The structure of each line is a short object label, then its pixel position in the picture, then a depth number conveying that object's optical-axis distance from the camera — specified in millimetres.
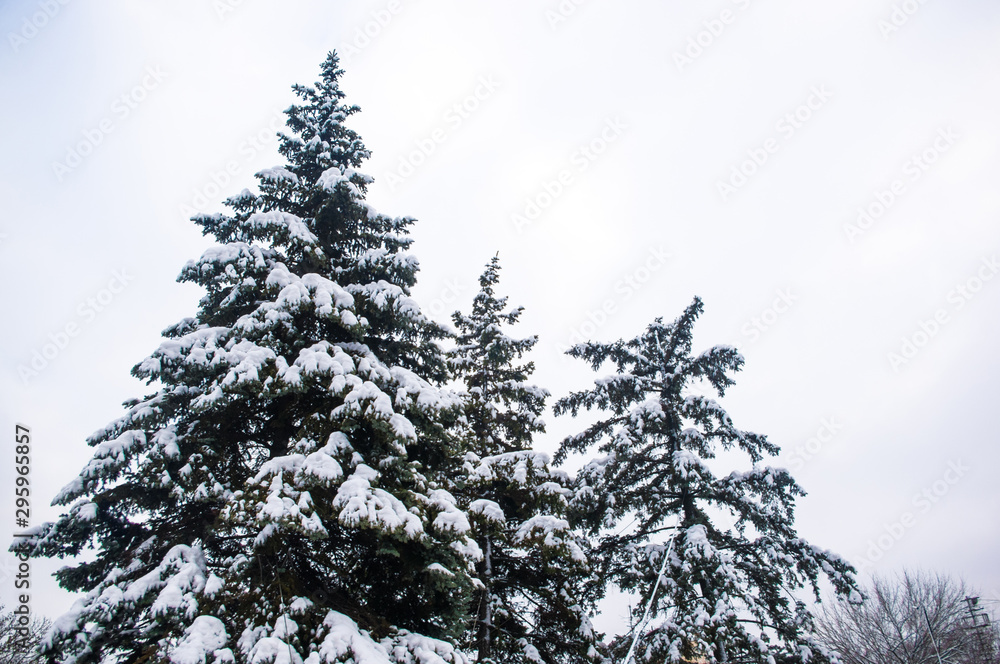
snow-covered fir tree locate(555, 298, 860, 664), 10039
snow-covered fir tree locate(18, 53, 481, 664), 6465
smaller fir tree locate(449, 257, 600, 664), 10898
